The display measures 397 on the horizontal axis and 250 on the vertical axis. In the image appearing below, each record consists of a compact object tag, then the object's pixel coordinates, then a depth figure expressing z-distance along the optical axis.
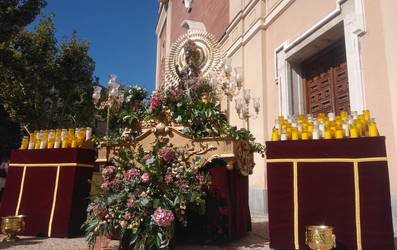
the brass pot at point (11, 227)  3.76
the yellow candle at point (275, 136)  3.37
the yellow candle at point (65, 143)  4.30
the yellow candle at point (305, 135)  3.21
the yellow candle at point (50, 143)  4.41
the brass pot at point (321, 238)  2.68
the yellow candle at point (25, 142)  4.62
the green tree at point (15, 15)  7.45
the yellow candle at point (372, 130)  2.96
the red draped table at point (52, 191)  4.05
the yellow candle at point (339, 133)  3.04
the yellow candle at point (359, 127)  2.99
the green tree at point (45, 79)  9.84
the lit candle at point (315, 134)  3.17
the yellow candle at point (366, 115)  3.11
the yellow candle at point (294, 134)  3.27
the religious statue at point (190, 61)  5.77
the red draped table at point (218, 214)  3.55
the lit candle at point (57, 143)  4.36
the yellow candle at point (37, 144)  4.49
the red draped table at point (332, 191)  2.79
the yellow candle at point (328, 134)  3.10
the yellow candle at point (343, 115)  3.15
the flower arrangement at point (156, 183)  3.04
